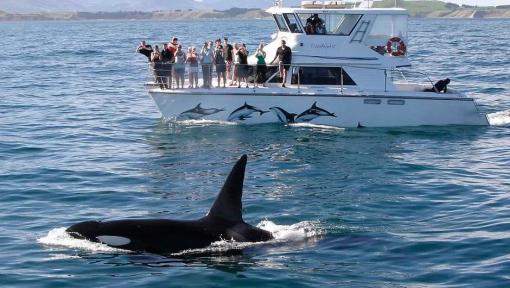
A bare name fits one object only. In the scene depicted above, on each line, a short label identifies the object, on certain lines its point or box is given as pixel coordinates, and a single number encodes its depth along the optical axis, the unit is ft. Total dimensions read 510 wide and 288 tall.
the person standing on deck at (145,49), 110.32
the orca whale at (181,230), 52.39
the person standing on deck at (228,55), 112.57
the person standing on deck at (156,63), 109.09
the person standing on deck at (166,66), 109.70
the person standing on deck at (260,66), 110.93
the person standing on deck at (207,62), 109.29
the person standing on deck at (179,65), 108.99
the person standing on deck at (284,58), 109.50
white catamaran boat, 109.29
